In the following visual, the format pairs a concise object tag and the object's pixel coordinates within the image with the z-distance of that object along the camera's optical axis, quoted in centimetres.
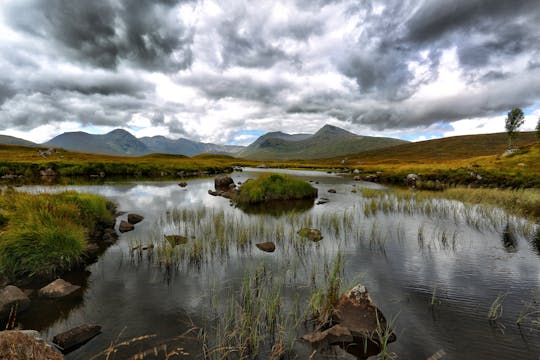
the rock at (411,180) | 5228
